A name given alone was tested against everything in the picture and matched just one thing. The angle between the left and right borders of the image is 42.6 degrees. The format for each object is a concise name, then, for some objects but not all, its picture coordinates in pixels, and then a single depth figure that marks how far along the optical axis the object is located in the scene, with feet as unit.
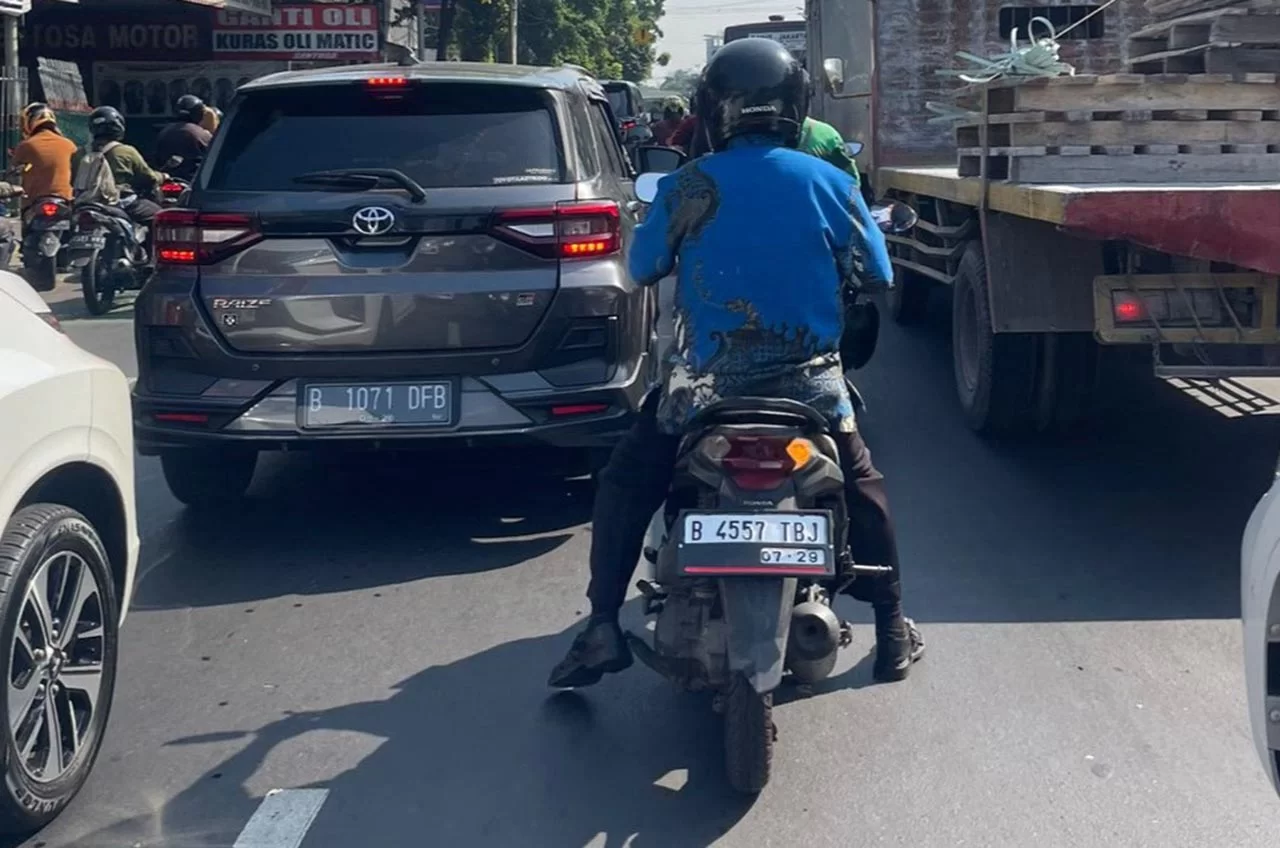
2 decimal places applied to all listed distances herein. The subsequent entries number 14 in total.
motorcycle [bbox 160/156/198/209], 41.54
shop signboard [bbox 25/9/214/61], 84.28
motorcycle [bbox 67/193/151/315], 43.91
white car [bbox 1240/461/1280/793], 10.37
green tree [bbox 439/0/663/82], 159.02
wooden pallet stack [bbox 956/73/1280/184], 21.09
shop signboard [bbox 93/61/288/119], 84.33
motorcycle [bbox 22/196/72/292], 46.85
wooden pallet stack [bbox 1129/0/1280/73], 22.38
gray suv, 19.25
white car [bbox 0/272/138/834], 12.12
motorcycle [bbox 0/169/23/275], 42.32
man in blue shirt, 14.05
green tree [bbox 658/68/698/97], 321.58
